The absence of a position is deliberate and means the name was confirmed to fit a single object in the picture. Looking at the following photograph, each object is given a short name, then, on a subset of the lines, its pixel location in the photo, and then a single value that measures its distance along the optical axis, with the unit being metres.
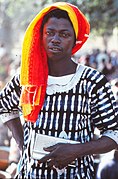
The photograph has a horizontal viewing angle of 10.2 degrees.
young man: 3.26
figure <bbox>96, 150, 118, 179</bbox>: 5.48
